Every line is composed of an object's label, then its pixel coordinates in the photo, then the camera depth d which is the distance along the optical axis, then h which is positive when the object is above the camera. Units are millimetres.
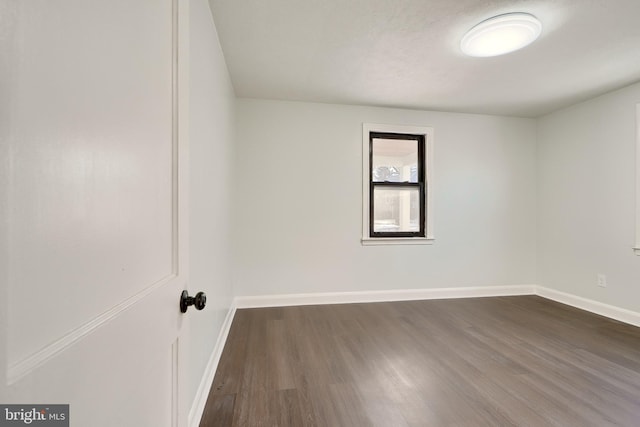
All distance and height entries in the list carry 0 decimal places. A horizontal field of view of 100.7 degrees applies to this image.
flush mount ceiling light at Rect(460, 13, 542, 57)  1747 +1241
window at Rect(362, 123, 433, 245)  3432 +342
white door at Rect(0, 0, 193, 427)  295 +4
